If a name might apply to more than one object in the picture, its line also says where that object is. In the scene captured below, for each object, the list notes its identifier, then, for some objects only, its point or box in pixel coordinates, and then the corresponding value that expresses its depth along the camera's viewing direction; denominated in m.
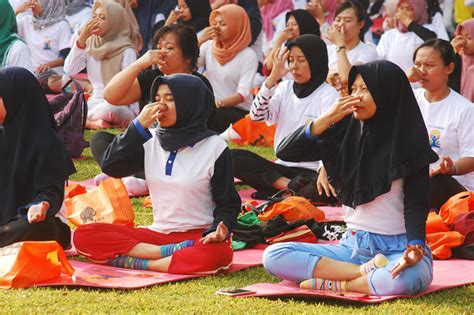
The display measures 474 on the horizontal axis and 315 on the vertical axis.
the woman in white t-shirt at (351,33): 15.91
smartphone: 8.08
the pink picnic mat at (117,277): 8.39
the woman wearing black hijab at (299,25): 16.10
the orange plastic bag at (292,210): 10.64
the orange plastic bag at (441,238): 9.60
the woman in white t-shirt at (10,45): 15.75
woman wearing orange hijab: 15.79
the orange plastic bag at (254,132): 15.57
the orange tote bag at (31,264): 8.36
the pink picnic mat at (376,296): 7.99
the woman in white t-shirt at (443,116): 11.01
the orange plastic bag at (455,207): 9.79
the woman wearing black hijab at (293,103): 12.19
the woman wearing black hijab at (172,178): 8.99
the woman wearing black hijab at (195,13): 19.45
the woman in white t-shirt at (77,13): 21.61
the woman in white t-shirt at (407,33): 17.03
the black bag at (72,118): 14.28
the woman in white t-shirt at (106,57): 16.74
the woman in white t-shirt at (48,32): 19.86
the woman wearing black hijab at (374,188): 8.15
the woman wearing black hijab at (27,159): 9.22
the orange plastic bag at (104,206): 10.33
